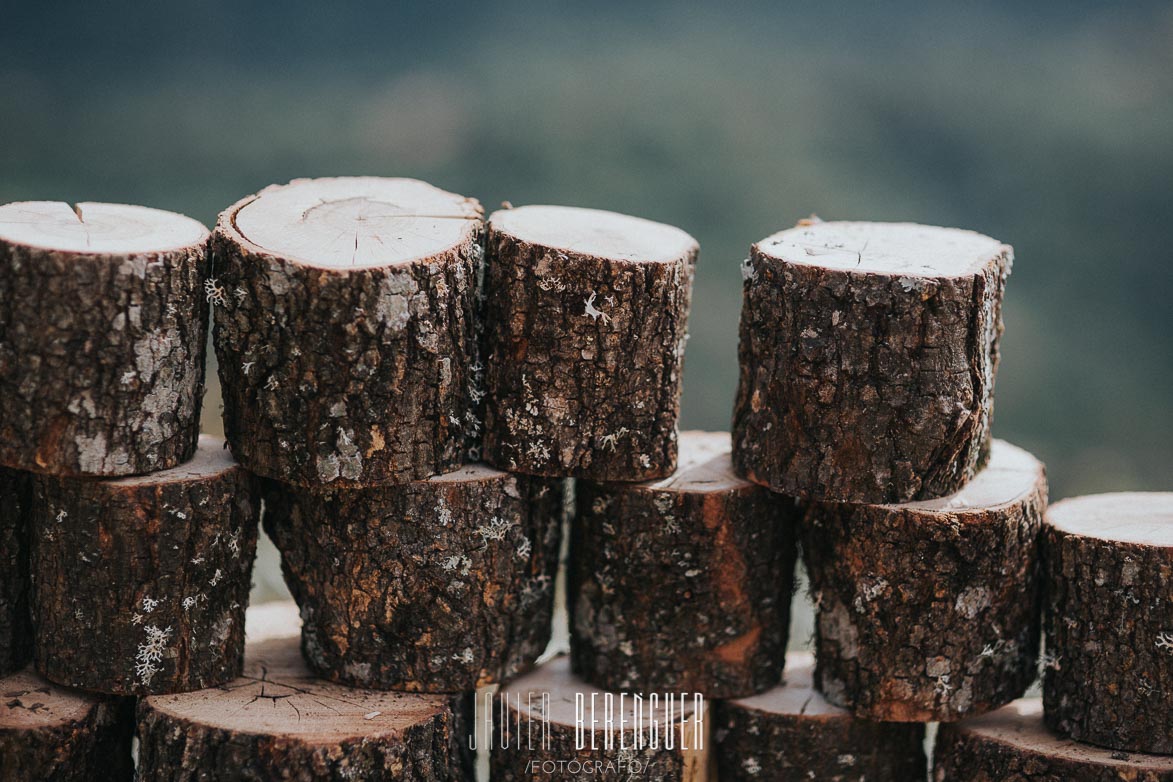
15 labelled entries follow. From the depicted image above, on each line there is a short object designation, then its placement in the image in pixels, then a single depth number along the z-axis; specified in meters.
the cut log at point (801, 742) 2.49
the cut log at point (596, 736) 2.37
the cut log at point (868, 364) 2.17
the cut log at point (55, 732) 2.22
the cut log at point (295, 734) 2.15
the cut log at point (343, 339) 2.04
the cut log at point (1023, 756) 2.26
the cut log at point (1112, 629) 2.23
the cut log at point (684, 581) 2.40
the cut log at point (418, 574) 2.26
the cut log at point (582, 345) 2.19
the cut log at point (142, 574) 2.15
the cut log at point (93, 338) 1.99
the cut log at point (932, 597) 2.29
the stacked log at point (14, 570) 2.30
